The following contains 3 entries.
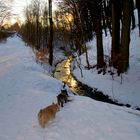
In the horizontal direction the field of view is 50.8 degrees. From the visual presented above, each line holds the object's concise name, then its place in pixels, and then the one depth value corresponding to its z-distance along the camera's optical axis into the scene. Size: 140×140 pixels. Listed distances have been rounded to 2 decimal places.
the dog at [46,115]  4.56
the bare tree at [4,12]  15.80
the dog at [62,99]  5.33
